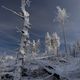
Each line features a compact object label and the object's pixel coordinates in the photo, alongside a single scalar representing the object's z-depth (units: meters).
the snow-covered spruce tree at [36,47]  40.08
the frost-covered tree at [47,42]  37.40
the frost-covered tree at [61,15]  25.47
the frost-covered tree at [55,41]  35.03
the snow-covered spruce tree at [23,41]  5.10
